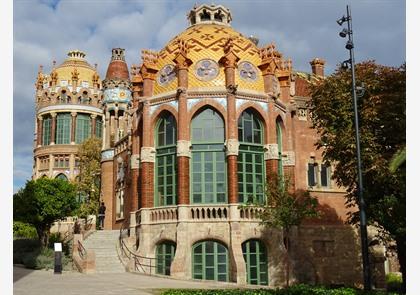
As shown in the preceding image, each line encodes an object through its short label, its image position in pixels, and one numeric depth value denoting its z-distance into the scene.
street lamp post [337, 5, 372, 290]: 16.20
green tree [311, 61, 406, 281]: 19.33
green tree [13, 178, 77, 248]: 29.88
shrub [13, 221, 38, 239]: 43.56
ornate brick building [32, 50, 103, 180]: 60.97
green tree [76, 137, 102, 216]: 42.67
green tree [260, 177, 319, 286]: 22.52
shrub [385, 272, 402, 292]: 26.86
